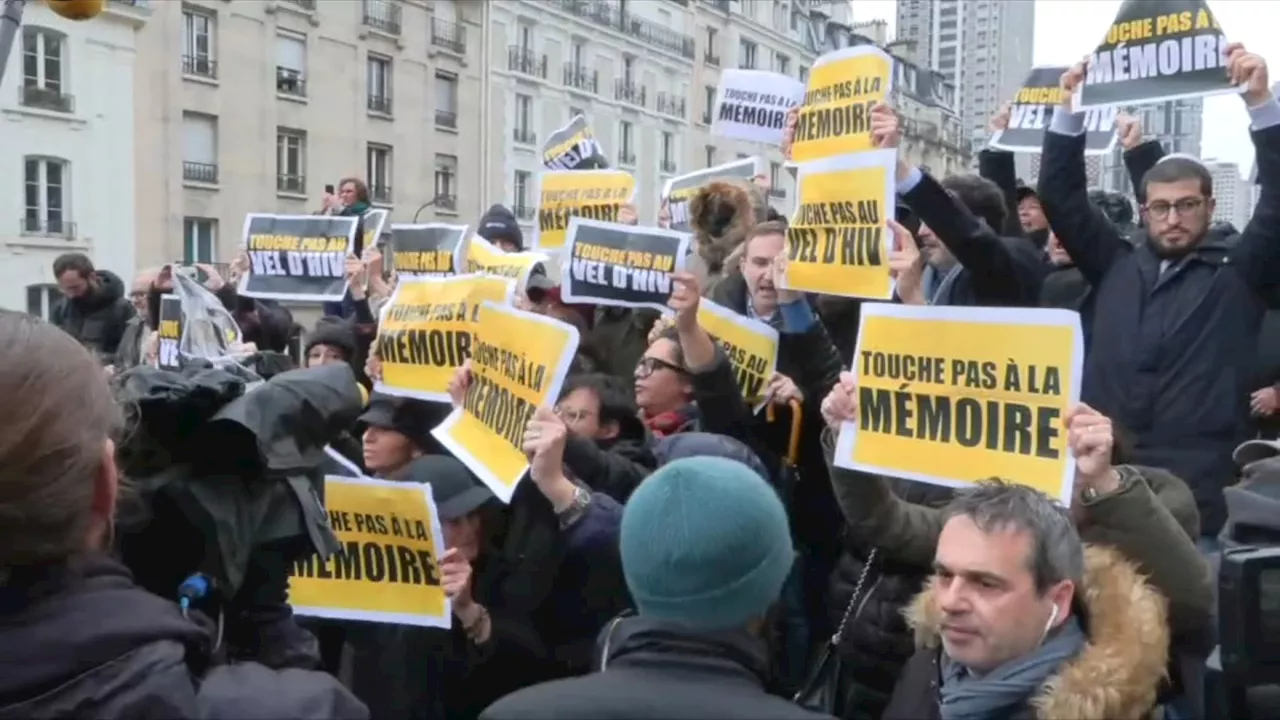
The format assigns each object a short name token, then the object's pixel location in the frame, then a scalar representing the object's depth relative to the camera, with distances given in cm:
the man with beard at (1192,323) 433
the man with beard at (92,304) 914
